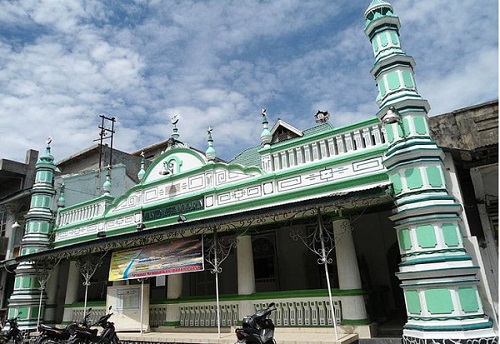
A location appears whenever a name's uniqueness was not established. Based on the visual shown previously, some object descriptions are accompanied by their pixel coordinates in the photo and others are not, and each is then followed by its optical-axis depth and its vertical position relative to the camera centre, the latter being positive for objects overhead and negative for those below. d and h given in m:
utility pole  20.16 +9.05
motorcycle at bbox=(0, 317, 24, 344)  11.64 -0.65
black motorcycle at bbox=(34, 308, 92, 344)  9.15 -0.56
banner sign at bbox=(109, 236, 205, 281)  9.80 +1.20
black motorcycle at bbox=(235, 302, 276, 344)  6.22 -0.51
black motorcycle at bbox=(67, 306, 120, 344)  8.80 -0.63
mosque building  7.00 +1.75
